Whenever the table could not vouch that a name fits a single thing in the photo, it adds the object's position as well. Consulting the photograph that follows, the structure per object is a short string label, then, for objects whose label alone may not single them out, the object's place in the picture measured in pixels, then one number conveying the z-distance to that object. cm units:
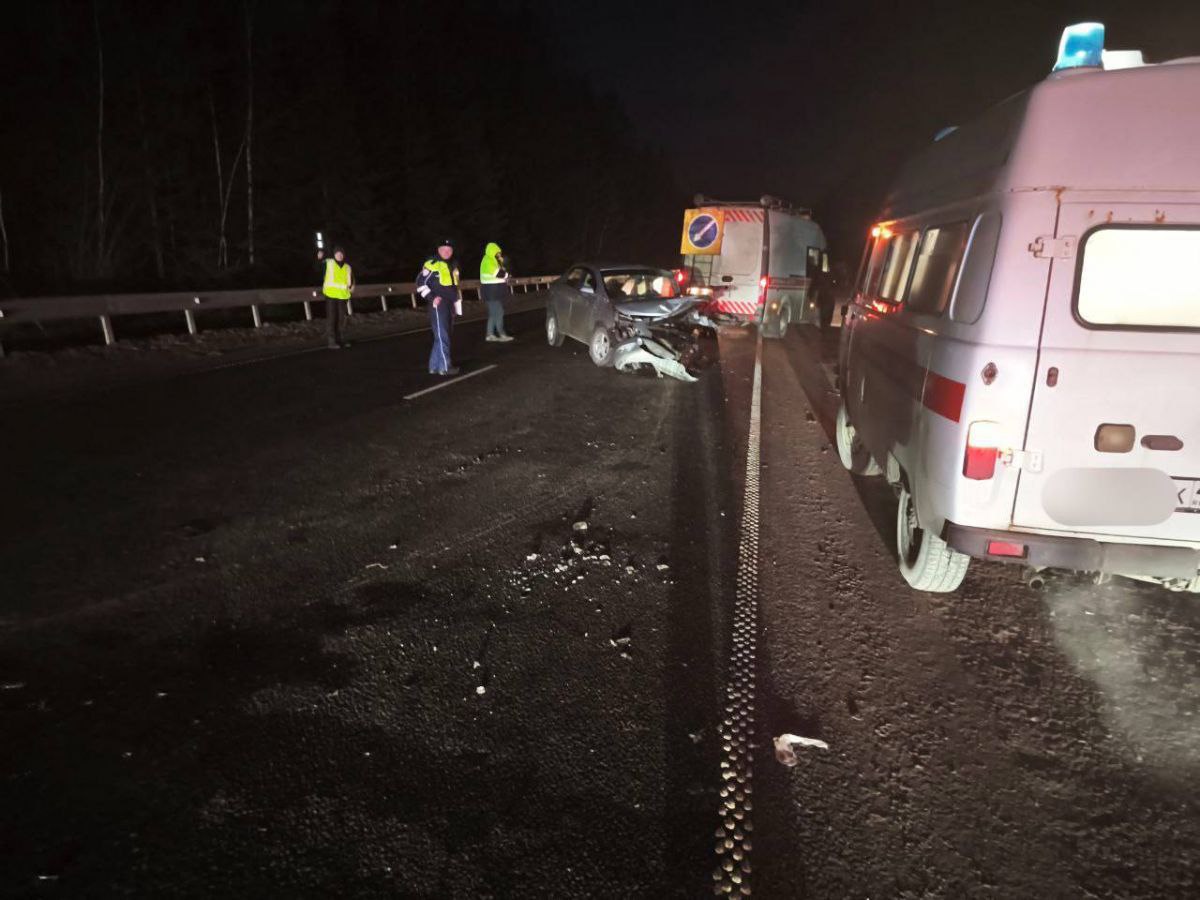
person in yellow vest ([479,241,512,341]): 1364
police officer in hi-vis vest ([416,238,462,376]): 997
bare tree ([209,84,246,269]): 2698
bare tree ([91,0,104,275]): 2308
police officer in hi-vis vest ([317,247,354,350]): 1220
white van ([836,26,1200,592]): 305
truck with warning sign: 1503
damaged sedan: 1034
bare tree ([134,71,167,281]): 2408
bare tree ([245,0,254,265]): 2633
